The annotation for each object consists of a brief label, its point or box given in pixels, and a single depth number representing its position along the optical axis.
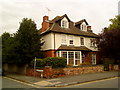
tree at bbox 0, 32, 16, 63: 18.78
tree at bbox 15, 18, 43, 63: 18.81
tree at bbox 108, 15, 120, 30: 30.01
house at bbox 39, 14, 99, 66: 21.34
